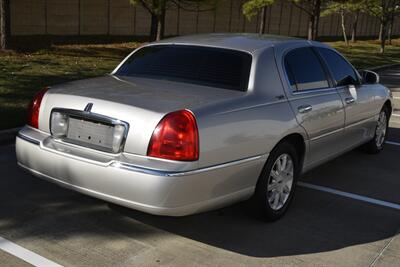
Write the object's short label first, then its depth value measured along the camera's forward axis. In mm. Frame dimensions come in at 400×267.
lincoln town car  3480
